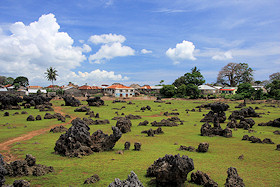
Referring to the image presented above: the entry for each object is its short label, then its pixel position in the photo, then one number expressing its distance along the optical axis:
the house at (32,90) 128.59
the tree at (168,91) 116.85
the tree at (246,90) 100.50
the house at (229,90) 129.00
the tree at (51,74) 136.12
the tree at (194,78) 124.50
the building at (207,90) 133.75
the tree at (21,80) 176.25
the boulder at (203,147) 18.52
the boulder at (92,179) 11.76
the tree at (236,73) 144.98
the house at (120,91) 129.88
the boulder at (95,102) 69.39
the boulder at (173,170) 10.46
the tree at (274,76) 149.82
